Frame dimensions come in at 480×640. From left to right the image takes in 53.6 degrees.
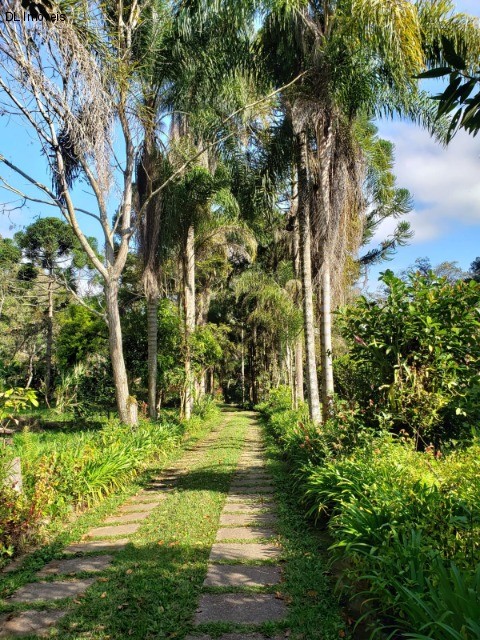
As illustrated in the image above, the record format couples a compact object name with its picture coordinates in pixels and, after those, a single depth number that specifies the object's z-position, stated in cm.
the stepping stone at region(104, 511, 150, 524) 551
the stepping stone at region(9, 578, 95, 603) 348
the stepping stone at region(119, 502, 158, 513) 592
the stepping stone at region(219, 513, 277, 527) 523
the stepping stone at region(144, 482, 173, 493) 694
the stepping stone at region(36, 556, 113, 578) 399
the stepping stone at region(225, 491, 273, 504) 625
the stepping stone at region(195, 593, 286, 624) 310
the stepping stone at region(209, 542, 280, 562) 421
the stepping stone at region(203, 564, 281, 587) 366
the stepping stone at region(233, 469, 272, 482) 769
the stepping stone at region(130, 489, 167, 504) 634
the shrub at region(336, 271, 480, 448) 515
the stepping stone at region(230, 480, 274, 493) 682
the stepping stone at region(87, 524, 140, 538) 500
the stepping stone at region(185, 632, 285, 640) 285
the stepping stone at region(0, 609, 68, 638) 297
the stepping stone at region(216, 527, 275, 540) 476
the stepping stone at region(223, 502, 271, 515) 572
